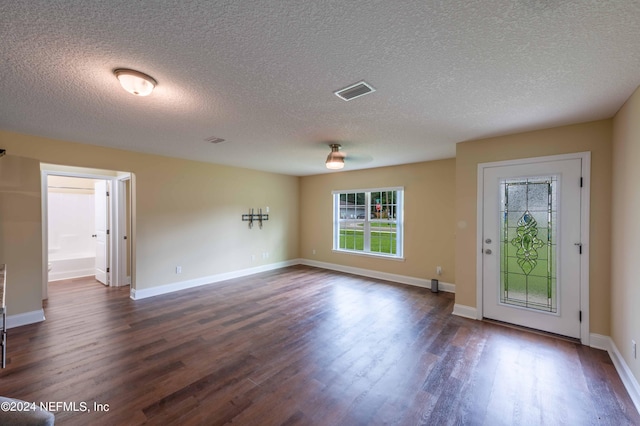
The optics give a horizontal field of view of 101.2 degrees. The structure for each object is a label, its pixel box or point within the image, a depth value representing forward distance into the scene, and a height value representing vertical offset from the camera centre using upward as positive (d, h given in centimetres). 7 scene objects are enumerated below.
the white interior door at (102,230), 532 -42
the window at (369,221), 579 -23
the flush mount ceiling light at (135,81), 191 +97
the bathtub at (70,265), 558 -122
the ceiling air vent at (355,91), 215 +102
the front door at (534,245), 305 -41
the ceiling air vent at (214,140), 371 +102
